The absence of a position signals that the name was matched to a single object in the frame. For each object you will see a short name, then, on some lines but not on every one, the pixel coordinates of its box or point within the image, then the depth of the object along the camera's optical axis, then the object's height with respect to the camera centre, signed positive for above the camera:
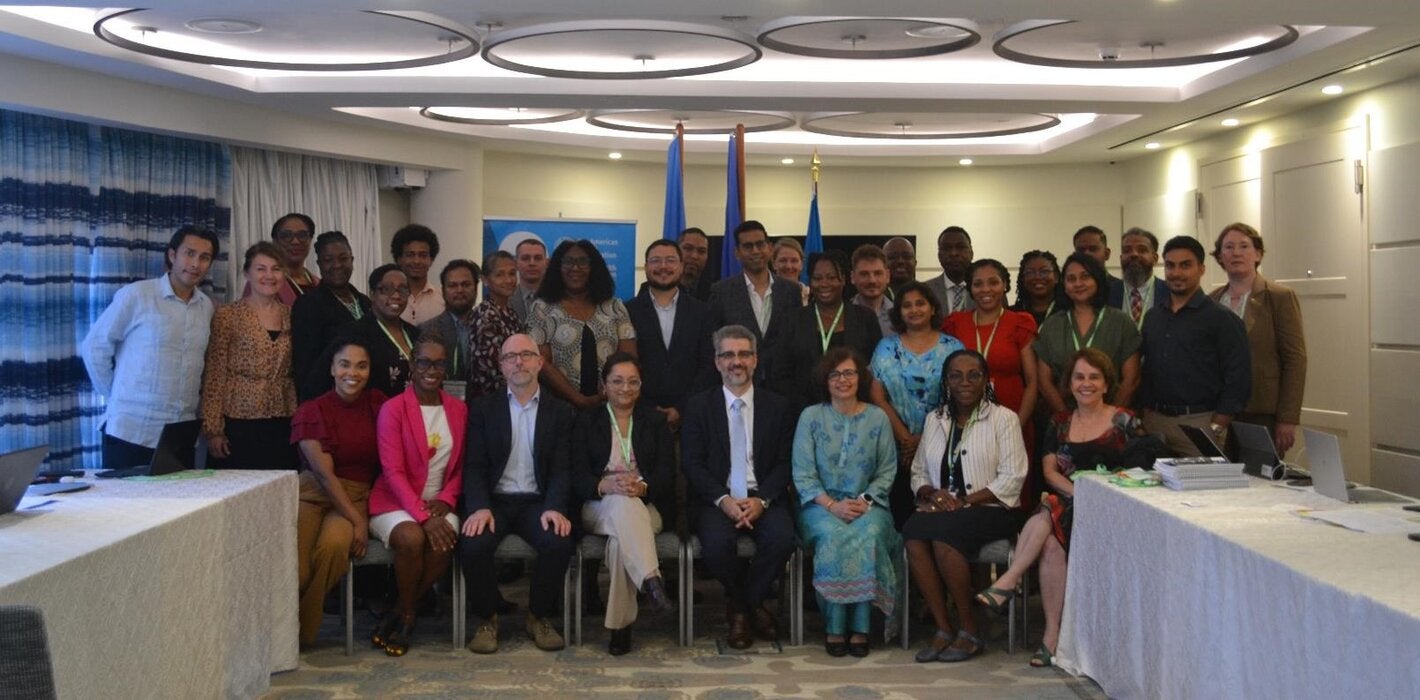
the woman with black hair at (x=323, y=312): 5.60 +0.21
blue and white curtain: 7.14 +0.68
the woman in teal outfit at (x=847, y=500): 5.16 -0.62
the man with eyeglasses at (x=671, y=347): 5.97 +0.03
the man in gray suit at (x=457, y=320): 6.01 +0.17
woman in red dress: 5.71 +0.05
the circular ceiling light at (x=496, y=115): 9.02 +1.72
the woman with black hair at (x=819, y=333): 5.86 +0.08
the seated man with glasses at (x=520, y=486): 5.23 -0.55
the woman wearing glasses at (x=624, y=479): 5.20 -0.53
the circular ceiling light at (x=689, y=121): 9.13 +1.72
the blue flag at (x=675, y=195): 8.93 +1.12
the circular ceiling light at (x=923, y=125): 9.19 +1.68
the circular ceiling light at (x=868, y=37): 6.03 +1.55
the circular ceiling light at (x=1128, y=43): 6.18 +1.55
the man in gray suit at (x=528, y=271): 6.66 +0.44
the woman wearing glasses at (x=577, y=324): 5.88 +0.14
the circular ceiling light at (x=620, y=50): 6.18 +1.58
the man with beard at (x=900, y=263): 7.05 +0.49
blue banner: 9.60 +0.91
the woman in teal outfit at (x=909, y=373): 5.57 -0.10
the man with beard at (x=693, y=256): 7.05 +0.54
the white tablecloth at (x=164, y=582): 3.10 -0.64
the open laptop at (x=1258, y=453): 4.52 -0.39
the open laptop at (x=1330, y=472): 4.01 -0.41
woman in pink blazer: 5.20 -0.54
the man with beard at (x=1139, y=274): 6.33 +0.37
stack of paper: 4.29 -0.43
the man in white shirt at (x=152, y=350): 5.50 +0.04
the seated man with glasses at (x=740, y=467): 5.30 -0.49
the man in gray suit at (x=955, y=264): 6.87 +0.46
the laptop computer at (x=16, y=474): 3.64 -0.33
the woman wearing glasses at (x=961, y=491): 5.14 -0.59
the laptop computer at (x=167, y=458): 4.55 -0.36
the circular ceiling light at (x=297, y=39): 5.92 +1.58
